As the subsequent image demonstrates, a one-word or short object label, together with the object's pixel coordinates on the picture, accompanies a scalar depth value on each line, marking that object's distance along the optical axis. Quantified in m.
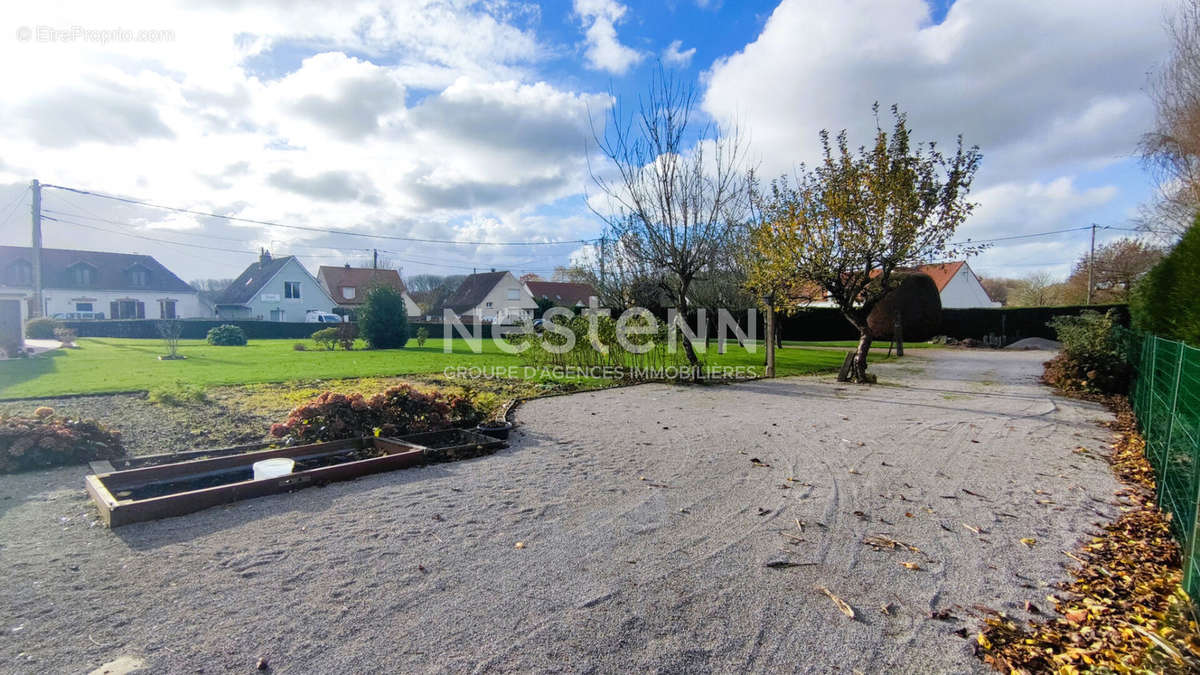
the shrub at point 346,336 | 20.38
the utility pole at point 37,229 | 24.03
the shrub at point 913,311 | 26.25
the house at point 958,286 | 34.34
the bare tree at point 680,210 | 11.53
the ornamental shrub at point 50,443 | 4.92
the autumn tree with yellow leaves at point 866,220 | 10.09
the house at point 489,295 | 43.03
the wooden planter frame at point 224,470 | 3.77
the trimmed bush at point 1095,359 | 10.34
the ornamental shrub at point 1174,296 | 6.37
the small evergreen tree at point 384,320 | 20.66
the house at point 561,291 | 49.12
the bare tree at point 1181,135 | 12.17
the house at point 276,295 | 37.78
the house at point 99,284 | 32.53
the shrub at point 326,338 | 20.70
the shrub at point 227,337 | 22.86
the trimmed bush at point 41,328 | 22.98
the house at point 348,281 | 44.62
